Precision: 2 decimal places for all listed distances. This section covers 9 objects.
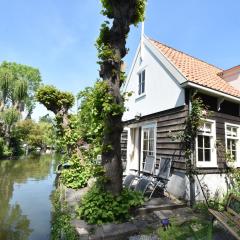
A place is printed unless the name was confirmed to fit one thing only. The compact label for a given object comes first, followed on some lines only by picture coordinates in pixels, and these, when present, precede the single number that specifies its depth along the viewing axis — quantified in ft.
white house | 24.32
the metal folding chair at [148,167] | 26.45
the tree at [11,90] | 95.76
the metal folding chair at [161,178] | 20.79
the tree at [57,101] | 37.35
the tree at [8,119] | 89.92
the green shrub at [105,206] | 16.11
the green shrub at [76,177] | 29.08
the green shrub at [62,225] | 14.79
